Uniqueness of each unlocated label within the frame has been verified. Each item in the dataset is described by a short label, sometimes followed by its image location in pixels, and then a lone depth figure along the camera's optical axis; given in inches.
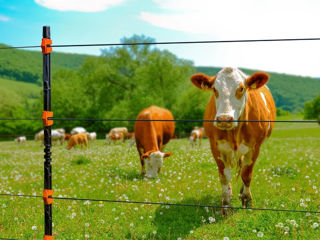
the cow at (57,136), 1047.5
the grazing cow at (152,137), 322.7
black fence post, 159.2
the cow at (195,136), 604.8
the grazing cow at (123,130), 874.4
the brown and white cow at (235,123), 194.4
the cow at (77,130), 1225.0
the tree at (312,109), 1793.8
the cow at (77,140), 668.1
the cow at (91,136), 818.7
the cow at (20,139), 1216.2
